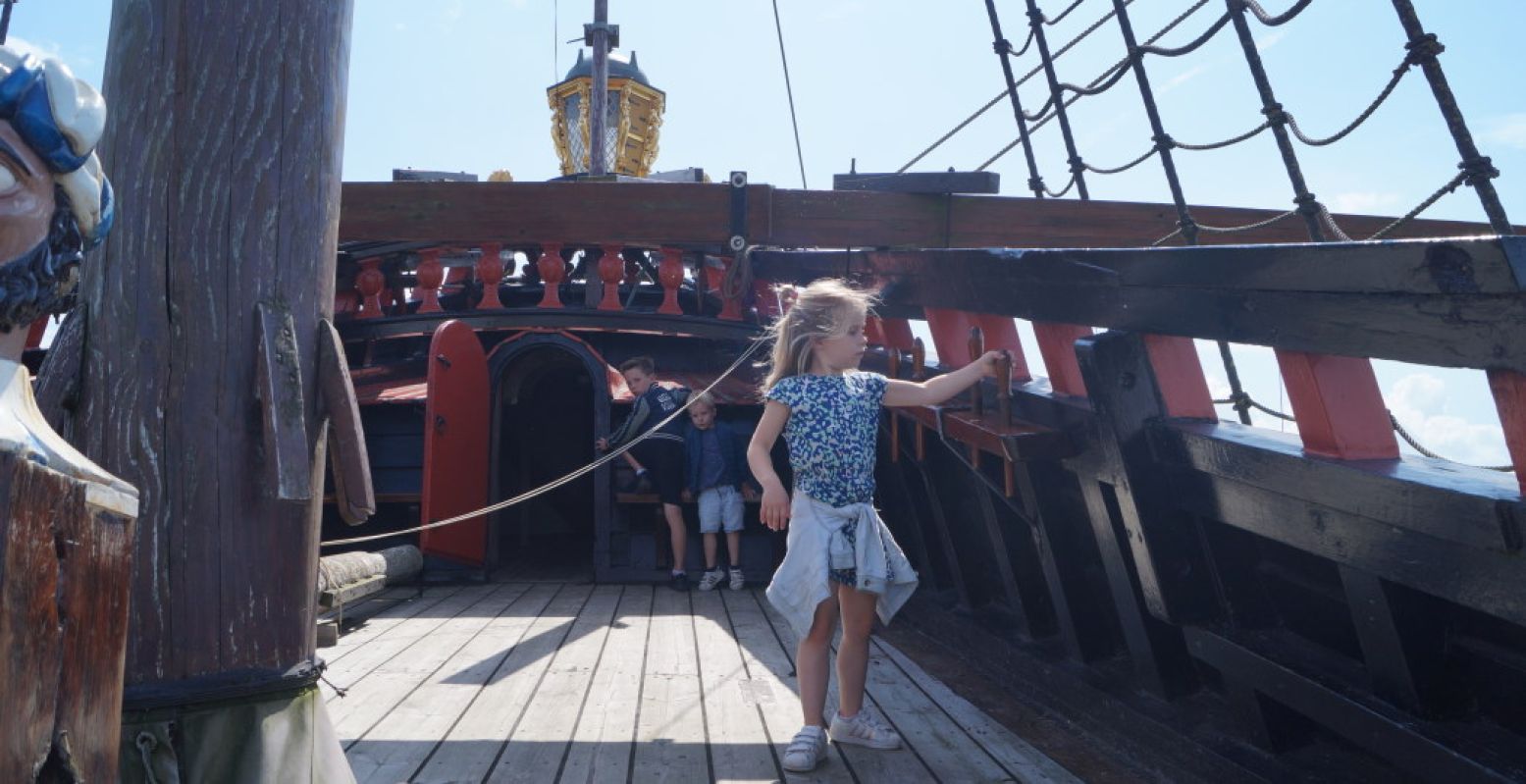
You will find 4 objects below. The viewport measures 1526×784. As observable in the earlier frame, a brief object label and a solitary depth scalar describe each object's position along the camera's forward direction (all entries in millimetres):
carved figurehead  1231
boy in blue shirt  6582
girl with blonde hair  3008
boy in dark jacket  6652
